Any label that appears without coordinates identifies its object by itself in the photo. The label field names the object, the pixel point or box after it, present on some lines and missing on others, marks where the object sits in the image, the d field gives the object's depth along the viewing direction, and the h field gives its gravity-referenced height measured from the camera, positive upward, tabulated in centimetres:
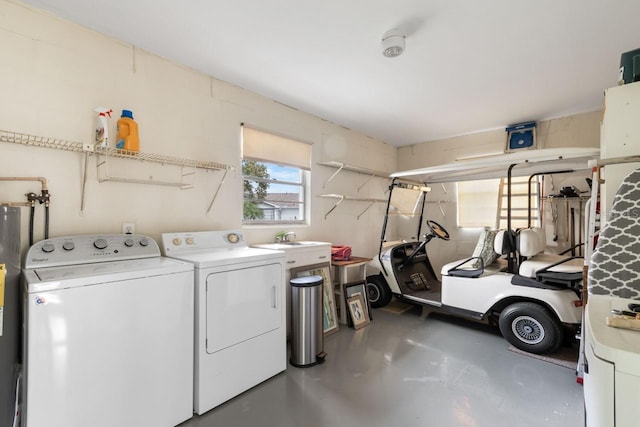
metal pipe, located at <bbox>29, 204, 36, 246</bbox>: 179 -5
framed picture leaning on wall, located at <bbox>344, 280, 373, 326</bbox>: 338 -92
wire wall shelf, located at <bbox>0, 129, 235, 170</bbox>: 176 +44
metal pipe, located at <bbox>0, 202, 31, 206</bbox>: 172 +6
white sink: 291 -32
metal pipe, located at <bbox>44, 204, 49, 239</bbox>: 186 -3
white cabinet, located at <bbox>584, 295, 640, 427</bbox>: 71 -40
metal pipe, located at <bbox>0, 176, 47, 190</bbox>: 172 +21
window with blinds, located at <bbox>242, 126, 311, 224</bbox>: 310 +43
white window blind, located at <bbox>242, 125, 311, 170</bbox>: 304 +75
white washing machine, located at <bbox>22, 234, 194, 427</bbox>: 135 -64
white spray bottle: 197 +59
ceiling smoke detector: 203 +122
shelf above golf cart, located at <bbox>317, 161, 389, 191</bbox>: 378 +66
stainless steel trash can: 249 -95
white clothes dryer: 189 -72
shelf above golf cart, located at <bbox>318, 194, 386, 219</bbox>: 381 +24
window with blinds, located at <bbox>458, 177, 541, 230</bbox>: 397 +18
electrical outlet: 218 -11
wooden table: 340 -74
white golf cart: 249 -62
